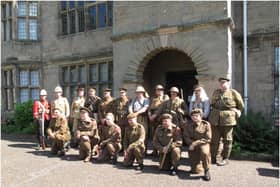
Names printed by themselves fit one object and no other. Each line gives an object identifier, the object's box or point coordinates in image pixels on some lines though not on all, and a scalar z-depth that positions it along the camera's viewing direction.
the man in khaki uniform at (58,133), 7.62
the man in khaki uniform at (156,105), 7.11
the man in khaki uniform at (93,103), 8.17
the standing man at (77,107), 8.39
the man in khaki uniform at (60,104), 8.45
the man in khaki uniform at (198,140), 5.62
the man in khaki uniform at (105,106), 7.79
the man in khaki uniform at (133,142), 6.21
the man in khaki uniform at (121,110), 7.45
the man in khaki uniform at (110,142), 6.74
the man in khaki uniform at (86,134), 7.02
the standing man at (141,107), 7.19
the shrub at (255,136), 7.13
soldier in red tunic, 8.55
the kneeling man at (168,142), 5.88
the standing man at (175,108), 6.71
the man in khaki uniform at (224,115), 6.37
